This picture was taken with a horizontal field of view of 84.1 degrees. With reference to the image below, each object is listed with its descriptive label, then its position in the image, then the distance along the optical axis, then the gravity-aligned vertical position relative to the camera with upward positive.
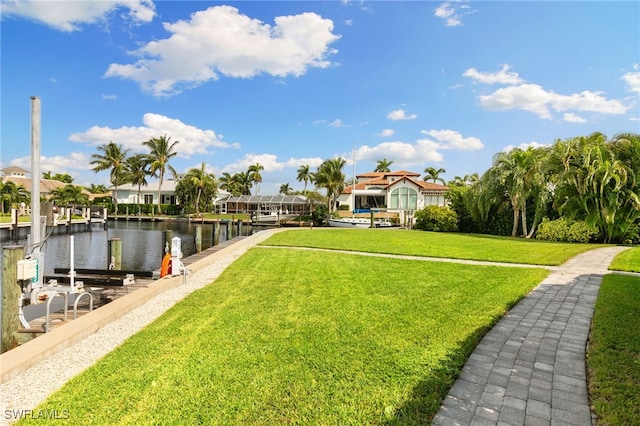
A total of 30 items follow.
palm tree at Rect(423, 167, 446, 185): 58.94 +6.39
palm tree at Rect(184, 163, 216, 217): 47.00 +4.27
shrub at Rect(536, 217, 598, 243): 17.22 -0.93
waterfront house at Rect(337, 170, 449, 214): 38.31 +1.98
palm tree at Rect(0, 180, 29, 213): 38.80 +1.66
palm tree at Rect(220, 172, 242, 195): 64.94 +5.03
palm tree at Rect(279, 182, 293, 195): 80.39 +5.06
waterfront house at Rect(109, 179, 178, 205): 55.69 +2.58
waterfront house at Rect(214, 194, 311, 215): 47.22 +0.97
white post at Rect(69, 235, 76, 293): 6.54 -1.43
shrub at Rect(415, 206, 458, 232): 25.17 -0.51
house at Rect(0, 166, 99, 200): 46.56 +4.26
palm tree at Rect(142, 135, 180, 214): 47.78 +7.66
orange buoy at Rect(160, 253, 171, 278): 8.34 -1.34
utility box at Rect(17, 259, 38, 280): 4.85 -0.83
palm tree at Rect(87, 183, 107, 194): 66.52 +4.04
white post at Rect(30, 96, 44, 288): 6.84 +0.78
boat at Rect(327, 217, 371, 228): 31.22 -1.01
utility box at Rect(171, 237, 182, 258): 8.31 -0.90
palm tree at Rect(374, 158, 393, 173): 64.81 +8.54
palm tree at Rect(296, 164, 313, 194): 63.22 +6.66
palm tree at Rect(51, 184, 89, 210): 43.88 +1.82
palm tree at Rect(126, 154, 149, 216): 48.28 +5.84
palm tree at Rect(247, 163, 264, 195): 64.25 +7.09
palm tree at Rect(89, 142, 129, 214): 47.12 +6.55
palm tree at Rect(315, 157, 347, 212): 42.69 +4.38
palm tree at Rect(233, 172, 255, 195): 65.19 +5.52
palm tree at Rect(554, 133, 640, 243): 15.77 +1.15
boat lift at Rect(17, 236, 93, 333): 4.89 -1.45
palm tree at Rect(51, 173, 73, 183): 68.19 +6.21
